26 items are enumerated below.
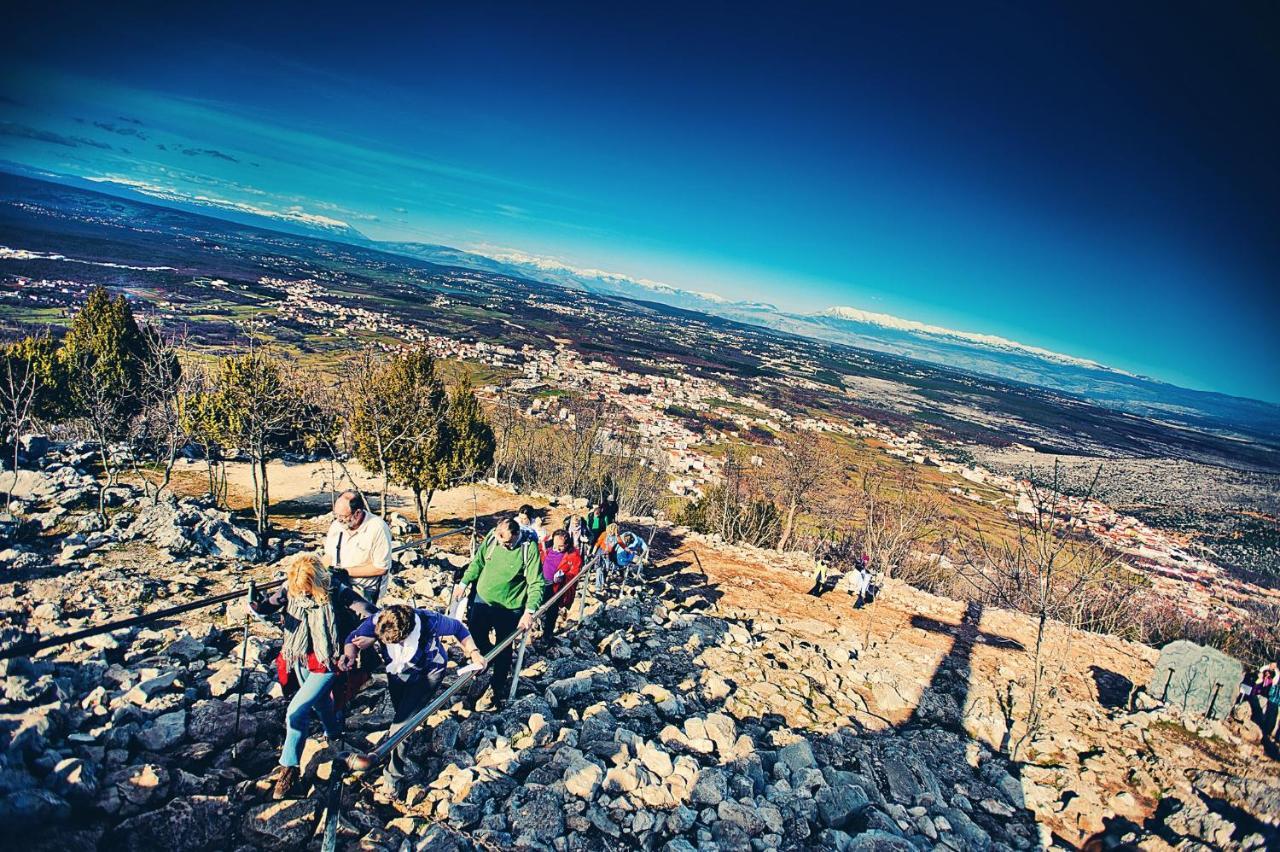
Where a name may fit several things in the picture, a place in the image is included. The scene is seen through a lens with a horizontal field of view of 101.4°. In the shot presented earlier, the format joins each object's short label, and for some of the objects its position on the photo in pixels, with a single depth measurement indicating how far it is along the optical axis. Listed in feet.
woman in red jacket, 26.20
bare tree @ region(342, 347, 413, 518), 58.75
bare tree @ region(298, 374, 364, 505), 68.23
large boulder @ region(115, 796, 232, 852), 11.91
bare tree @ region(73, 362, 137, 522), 59.36
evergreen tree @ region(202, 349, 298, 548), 57.88
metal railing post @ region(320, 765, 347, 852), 11.32
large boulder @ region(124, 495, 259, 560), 36.50
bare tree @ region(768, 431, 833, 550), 86.07
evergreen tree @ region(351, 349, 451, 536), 62.13
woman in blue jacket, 14.75
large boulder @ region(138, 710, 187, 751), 14.73
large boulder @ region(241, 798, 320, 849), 12.90
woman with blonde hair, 13.76
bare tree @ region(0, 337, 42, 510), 63.77
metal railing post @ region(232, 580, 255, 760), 15.55
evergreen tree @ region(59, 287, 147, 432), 78.54
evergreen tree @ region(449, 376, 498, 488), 74.54
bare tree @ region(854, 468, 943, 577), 81.71
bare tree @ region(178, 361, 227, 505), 65.21
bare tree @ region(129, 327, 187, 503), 59.82
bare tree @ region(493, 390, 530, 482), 123.03
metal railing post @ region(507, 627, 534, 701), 20.29
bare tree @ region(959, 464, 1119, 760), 27.02
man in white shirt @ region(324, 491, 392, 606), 17.54
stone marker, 30.09
